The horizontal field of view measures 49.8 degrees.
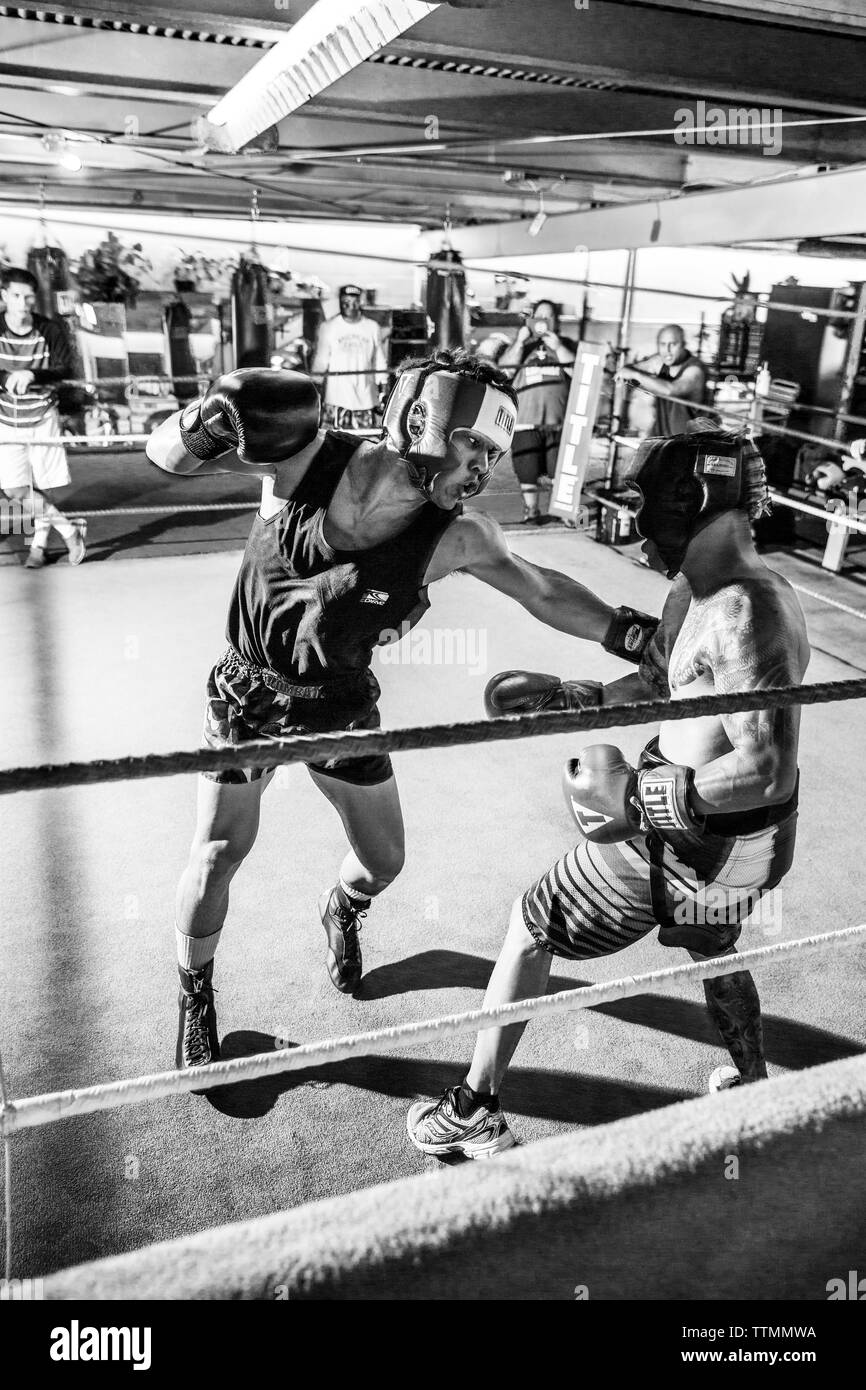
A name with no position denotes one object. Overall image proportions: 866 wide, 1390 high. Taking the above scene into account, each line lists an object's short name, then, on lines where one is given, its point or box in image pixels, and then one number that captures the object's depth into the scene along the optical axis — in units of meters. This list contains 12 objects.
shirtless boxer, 1.46
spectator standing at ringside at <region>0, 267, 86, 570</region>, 4.99
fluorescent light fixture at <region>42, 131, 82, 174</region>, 5.00
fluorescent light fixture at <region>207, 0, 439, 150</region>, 2.23
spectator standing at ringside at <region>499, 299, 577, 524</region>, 6.40
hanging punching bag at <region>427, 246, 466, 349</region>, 6.97
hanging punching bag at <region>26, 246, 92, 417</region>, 7.67
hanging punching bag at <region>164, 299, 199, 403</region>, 8.87
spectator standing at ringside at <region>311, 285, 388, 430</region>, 6.84
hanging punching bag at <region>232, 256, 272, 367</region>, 6.79
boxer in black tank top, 1.68
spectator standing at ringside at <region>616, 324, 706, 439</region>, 5.92
